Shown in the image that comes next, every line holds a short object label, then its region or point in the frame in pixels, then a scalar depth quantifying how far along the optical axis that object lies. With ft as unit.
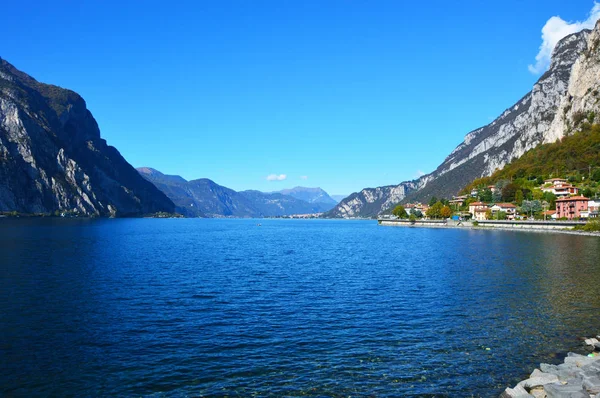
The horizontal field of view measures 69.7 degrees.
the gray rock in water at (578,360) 60.00
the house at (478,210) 602.03
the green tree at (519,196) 593.83
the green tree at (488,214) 581.36
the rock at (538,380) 54.13
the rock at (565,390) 48.10
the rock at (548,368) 57.45
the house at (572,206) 463.42
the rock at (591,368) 54.75
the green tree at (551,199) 522.88
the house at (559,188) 516.32
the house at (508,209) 572.51
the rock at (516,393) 51.57
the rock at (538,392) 52.39
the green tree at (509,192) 625.00
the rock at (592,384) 49.57
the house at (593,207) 440.78
